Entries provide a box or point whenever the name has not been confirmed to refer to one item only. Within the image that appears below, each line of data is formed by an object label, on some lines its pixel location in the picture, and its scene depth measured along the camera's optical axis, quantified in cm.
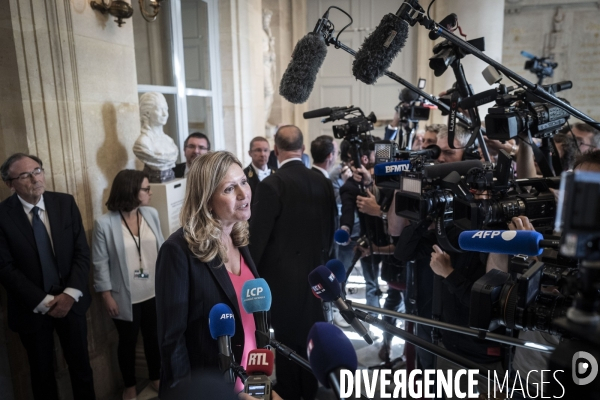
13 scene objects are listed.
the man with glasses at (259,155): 423
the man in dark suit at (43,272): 253
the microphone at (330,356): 87
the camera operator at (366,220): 329
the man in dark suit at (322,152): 359
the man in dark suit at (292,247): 279
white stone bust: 325
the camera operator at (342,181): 363
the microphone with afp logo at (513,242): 105
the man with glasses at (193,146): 381
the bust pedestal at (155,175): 333
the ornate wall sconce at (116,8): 299
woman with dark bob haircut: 292
